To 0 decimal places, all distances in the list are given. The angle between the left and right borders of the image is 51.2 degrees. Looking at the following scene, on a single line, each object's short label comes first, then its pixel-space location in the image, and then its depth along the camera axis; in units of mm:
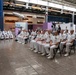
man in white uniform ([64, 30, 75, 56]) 3412
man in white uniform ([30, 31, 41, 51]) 3971
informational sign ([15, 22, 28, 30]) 8589
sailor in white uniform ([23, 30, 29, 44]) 6073
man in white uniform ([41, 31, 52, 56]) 3255
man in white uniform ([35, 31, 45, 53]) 3697
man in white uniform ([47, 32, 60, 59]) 3099
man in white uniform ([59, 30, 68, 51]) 3529
